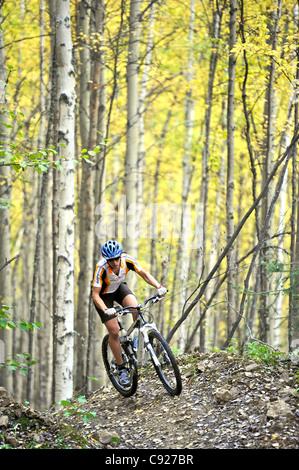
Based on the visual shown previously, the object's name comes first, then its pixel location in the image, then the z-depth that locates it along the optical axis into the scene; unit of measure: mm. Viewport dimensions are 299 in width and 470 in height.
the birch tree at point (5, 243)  21844
